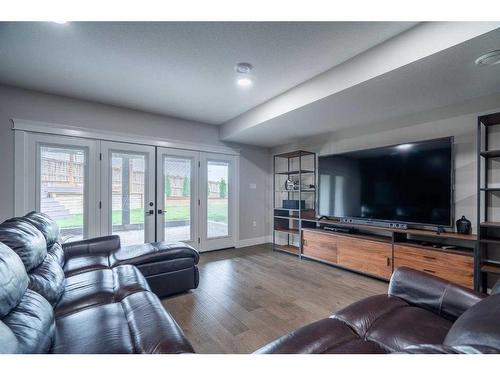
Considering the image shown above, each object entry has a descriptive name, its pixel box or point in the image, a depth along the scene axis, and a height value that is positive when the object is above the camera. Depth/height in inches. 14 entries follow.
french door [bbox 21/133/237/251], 121.5 -2.6
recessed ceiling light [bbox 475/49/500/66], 66.9 +39.0
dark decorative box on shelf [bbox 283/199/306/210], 168.4 -13.3
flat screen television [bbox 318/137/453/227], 105.3 +1.6
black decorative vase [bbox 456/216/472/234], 100.7 -17.2
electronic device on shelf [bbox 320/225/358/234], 139.9 -26.8
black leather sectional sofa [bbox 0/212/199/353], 38.9 -28.5
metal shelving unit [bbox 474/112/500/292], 88.1 -11.8
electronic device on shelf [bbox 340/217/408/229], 116.9 -20.1
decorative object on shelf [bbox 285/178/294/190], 178.2 +2.0
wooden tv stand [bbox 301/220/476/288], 95.1 -32.2
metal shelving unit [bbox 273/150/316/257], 168.2 -7.0
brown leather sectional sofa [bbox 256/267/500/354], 31.2 -28.9
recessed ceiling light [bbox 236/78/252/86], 104.5 +49.1
